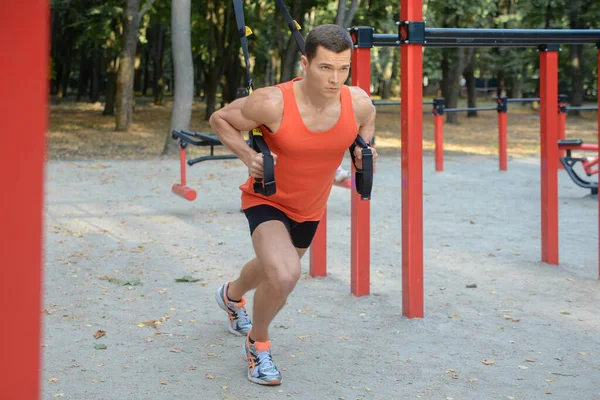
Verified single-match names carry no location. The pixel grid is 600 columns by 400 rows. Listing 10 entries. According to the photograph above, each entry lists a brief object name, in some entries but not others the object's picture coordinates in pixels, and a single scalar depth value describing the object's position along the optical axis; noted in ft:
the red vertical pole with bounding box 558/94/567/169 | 45.59
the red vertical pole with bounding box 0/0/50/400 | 4.56
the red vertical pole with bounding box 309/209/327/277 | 21.38
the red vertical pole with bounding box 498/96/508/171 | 45.91
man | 13.12
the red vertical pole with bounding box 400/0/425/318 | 17.43
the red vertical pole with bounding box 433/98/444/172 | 45.80
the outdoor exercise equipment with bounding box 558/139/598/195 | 35.32
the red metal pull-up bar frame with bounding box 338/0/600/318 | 17.46
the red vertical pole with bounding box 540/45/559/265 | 22.09
